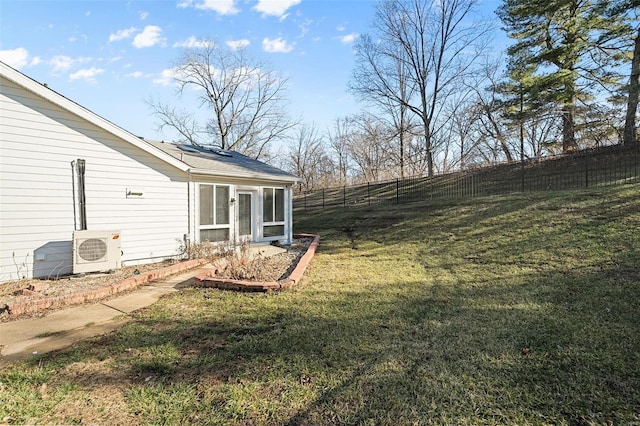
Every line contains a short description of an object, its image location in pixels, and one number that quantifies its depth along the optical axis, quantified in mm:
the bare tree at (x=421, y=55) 21375
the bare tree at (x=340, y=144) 33688
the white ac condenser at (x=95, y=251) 5680
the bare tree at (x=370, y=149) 27773
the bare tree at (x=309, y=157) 34531
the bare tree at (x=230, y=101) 26406
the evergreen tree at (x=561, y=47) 13922
